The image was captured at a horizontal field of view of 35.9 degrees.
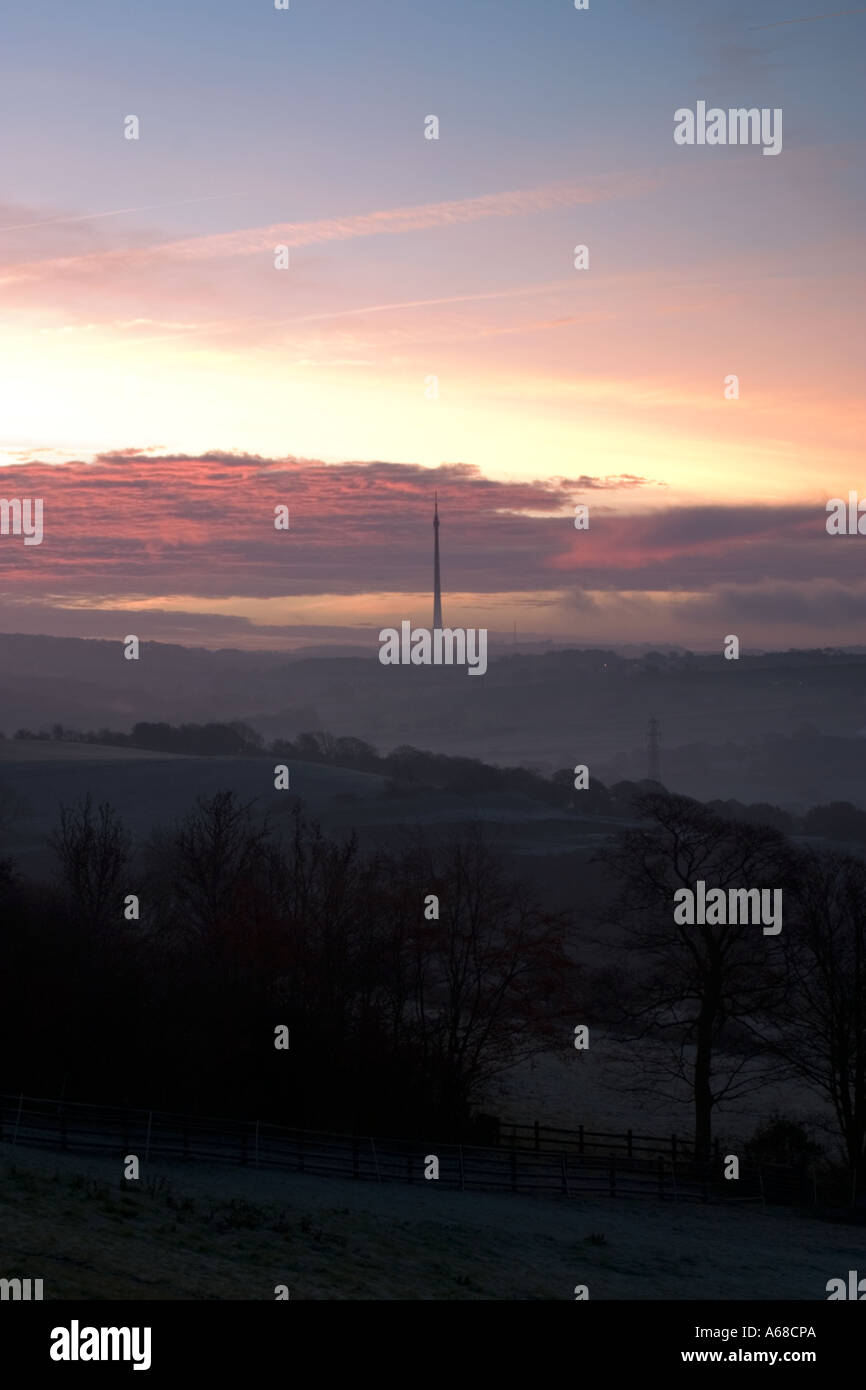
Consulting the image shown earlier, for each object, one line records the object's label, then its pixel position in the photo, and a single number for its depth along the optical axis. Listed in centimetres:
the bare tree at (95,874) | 5830
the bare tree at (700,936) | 4203
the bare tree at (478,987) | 4644
